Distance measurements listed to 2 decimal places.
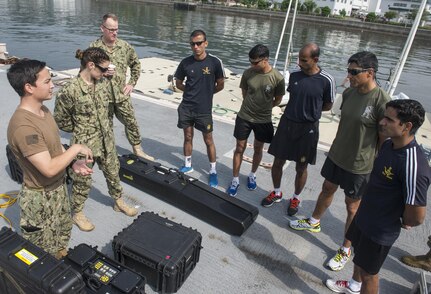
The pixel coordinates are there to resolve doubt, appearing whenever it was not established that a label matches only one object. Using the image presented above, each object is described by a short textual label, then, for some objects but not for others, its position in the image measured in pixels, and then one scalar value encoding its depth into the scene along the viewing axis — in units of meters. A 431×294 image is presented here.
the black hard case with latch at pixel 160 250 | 2.65
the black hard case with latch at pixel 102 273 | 2.32
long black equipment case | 3.54
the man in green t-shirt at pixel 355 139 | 2.86
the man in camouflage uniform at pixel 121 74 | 4.13
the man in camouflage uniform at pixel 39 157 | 2.07
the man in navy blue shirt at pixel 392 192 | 2.07
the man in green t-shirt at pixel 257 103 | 3.91
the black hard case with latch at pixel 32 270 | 1.85
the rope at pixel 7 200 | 3.45
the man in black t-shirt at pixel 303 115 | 3.53
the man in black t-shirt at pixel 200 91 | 4.27
